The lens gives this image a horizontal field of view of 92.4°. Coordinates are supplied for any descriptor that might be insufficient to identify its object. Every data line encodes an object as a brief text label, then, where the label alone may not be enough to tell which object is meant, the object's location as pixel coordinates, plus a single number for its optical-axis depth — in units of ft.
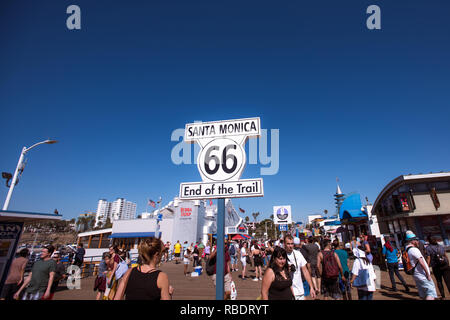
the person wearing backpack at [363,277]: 16.20
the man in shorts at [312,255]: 23.44
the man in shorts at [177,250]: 69.04
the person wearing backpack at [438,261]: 20.75
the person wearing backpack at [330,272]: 17.04
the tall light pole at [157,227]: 87.97
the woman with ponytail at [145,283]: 7.54
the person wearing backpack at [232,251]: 50.81
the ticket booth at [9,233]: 24.48
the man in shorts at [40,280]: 16.38
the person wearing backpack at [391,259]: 27.71
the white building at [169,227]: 100.89
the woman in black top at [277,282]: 10.31
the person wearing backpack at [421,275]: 16.22
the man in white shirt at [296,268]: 14.39
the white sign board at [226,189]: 8.98
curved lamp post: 42.68
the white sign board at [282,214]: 48.88
